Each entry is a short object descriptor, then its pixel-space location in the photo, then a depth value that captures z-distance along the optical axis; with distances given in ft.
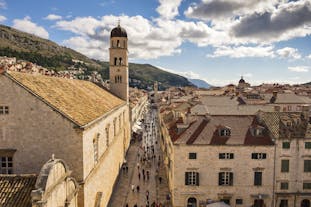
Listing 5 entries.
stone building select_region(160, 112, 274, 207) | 88.79
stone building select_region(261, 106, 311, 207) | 89.25
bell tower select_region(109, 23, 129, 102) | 156.76
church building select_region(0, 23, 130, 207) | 55.42
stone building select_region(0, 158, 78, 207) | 40.19
